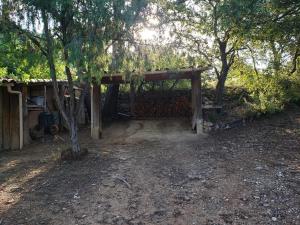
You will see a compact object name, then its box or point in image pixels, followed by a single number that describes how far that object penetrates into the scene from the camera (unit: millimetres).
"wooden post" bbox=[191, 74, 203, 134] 7251
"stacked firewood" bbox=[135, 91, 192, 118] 9755
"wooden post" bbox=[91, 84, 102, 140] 7589
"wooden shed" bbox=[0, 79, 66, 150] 6858
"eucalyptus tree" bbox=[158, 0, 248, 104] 6595
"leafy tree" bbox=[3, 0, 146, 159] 4225
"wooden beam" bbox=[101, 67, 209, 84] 6803
